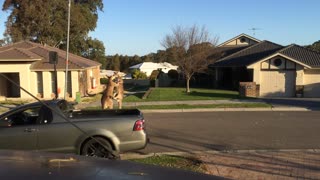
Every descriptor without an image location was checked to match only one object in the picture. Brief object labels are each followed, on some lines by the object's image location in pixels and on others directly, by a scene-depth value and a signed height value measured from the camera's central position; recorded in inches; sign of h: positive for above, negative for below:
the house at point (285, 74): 994.7 +19.6
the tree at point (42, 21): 1492.6 +292.7
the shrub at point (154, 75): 1573.8 +27.0
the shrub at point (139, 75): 2017.7 +34.1
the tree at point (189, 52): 1103.5 +100.9
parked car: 268.1 -44.2
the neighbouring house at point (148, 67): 2288.7 +98.4
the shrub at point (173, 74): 1550.3 +30.4
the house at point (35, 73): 914.2 +22.6
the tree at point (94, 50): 1854.1 +185.9
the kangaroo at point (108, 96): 424.2 -21.0
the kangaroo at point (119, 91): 443.3 -15.0
